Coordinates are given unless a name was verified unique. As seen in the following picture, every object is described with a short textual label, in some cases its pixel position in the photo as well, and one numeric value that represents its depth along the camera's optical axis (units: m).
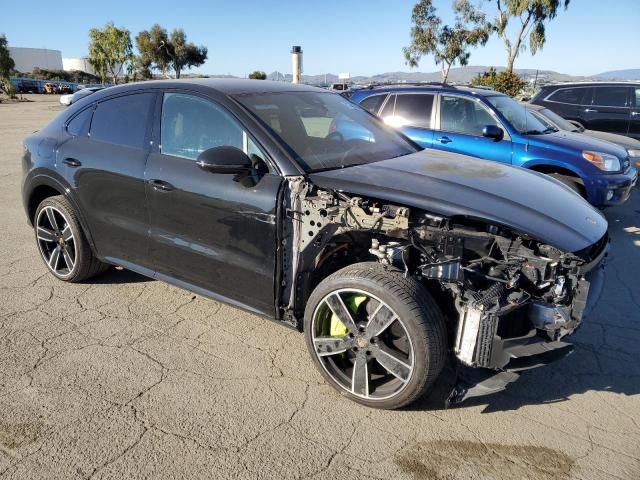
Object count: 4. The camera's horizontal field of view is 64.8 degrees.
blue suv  6.37
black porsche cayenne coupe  2.60
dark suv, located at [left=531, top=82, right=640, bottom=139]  10.74
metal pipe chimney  21.12
